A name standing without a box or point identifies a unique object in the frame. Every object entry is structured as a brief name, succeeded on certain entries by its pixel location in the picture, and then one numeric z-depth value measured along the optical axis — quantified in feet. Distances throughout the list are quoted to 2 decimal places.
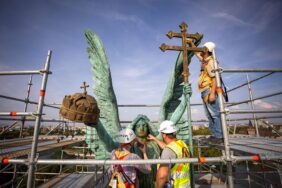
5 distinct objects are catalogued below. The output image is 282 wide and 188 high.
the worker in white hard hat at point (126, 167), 7.67
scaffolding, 5.62
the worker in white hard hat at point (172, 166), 7.10
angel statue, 10.87
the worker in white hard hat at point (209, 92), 10.32
